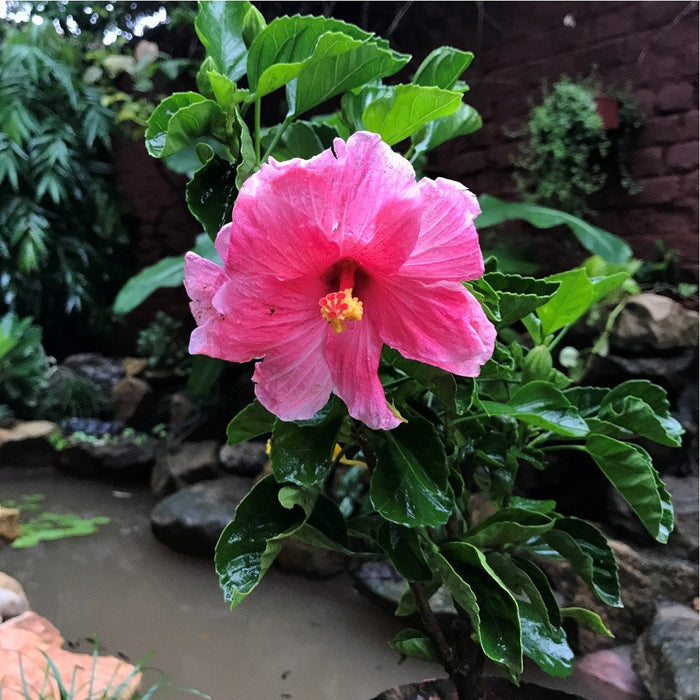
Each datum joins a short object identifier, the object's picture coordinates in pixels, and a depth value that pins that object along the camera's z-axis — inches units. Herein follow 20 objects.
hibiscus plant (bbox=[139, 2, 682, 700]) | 14.3
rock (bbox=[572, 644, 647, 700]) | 56.6
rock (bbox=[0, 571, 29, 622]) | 62.8
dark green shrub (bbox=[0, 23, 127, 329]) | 127.5
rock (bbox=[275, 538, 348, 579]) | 84.1
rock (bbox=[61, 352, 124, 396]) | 144.6
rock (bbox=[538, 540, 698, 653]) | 61.1
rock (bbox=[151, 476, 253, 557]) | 88.9
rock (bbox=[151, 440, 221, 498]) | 108.6
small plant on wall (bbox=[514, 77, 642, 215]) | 78.3
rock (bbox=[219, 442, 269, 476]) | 106.8
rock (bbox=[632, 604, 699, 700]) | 50.5
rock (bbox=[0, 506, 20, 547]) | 81.7
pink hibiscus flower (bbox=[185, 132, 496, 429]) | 13.8
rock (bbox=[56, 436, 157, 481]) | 122.1
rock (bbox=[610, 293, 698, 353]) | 69.6
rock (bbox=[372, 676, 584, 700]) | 25.1
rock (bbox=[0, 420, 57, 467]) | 120.2
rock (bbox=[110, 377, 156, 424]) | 136.8
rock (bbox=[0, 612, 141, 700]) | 46.1
